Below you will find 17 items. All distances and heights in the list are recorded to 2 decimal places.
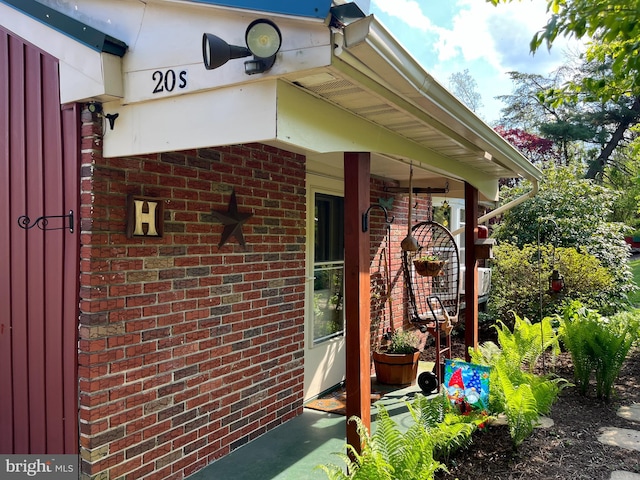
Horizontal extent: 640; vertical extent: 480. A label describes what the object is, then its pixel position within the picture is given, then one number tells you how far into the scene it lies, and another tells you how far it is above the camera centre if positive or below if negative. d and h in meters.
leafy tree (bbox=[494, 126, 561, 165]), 16.08 +3.46
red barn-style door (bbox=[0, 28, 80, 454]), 2.41 -0.11
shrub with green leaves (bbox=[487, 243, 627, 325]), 6.77 -0.70
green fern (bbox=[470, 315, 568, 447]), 3.02 -1.10
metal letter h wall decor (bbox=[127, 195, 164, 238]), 2.49 +0.13
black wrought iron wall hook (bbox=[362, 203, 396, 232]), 2.61 +0.10
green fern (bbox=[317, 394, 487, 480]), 2.17 -1.13
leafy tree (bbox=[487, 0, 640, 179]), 2.74 +1.44
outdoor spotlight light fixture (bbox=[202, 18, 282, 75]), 1.72 +0.75
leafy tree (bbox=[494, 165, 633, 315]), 7.23 +0.19
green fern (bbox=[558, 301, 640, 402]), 4.29 -1.08
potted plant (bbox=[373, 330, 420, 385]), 4.98 -1.40
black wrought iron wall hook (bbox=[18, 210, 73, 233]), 2.39 +0.10
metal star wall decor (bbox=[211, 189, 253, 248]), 3.11 +0.13
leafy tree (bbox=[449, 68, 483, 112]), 21.80 +7.48
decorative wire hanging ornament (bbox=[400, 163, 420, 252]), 4.00 -0.05
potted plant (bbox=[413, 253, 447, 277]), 4.46 -0.28
